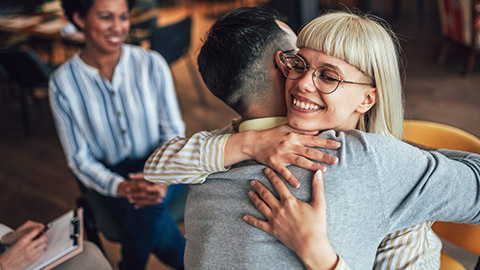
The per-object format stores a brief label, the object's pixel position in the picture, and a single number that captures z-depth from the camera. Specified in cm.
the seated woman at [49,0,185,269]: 173
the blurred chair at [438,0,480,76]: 400
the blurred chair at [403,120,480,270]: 121
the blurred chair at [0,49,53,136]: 317
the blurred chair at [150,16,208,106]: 328
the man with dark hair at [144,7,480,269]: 86
